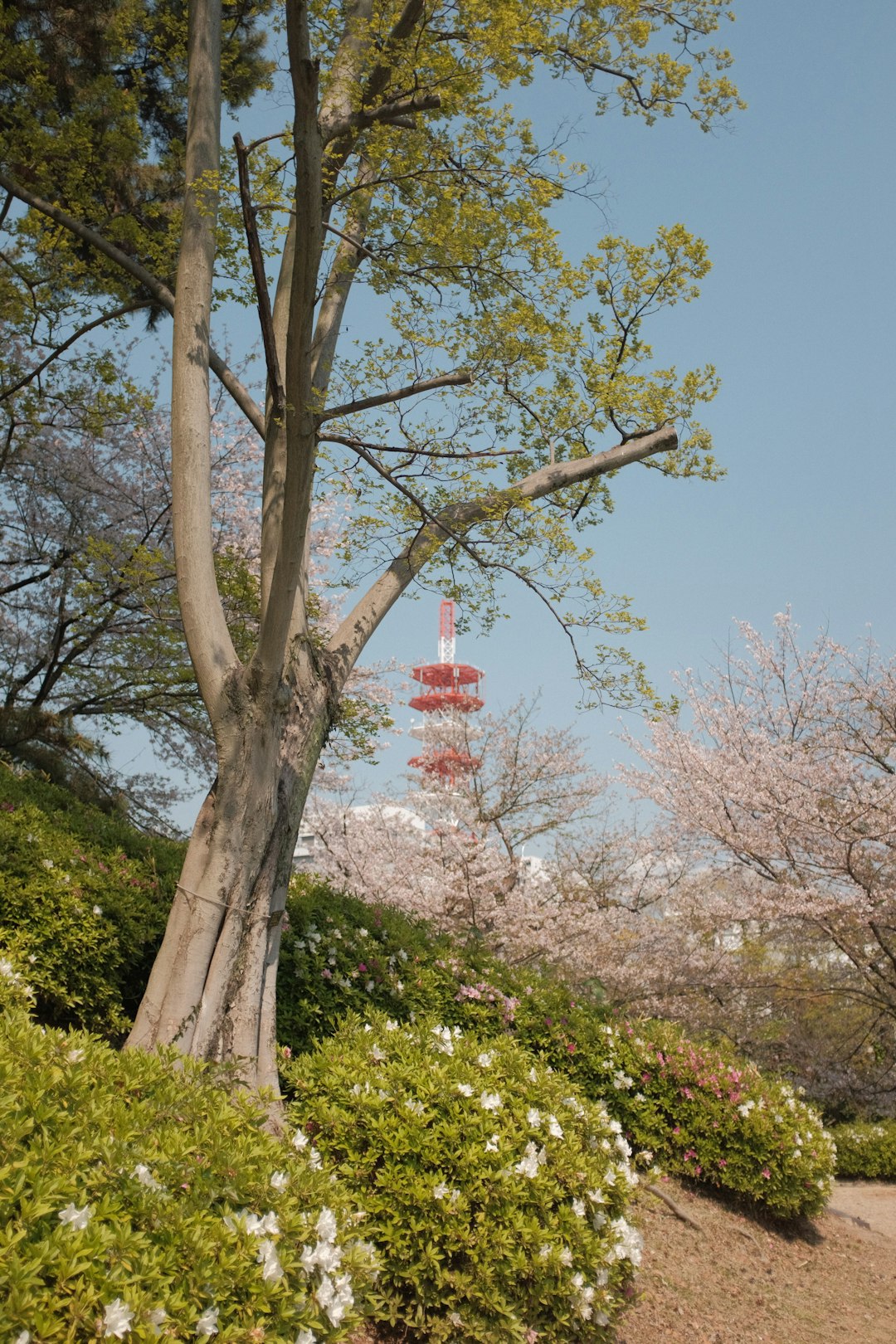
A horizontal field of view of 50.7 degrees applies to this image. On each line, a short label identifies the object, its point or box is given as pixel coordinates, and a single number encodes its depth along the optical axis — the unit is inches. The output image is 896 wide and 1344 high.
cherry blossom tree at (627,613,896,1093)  396.2
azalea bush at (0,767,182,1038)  184.9
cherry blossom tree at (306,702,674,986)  434.3
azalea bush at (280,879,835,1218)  244.5
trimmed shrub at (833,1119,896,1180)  388.5
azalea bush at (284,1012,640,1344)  130.6
